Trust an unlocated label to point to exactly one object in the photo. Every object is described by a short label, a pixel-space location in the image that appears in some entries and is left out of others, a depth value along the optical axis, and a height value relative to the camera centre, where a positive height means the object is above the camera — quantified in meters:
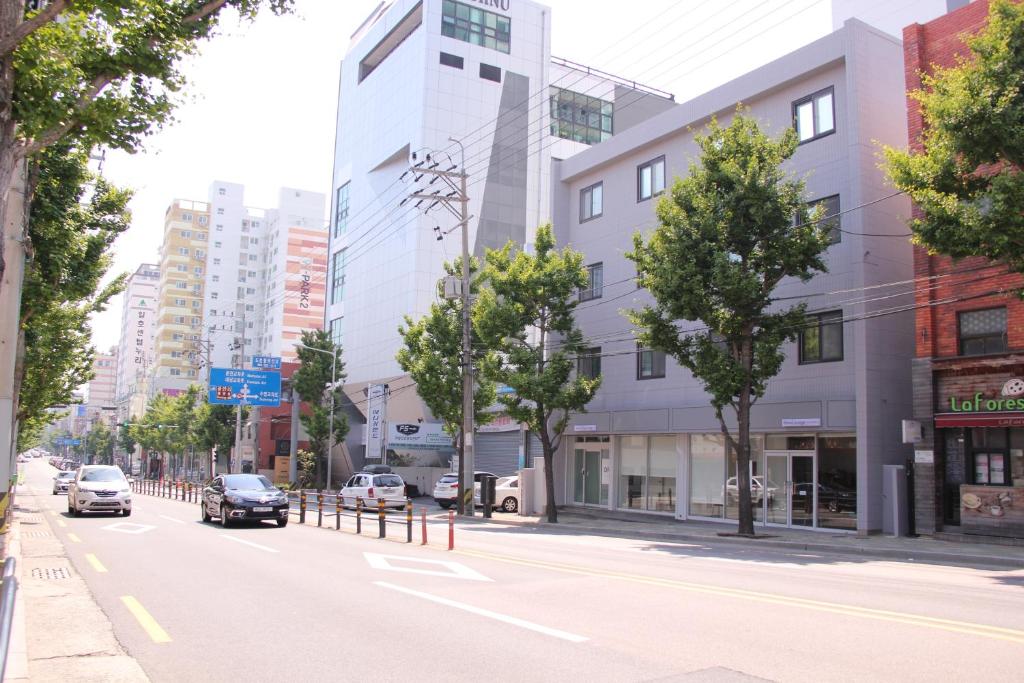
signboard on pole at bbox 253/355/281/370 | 45.67 +3.96
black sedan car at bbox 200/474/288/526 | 21.39 -1.96
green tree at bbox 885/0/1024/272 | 14.20 +5.54
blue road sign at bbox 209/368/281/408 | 42.97 +2.36
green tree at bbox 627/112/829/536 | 19.98 +4.74
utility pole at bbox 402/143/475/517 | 27.16 +2.34
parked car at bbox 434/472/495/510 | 34.81 -2.43
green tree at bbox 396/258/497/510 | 31.97 +2.64
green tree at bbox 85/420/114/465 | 127.31 -2.93
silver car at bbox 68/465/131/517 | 25.33 -2.19
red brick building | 18.53 +1.53
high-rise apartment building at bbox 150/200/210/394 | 117.44 +20.95
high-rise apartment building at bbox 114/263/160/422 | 142.38 +18.49
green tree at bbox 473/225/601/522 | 26.86 +3.70
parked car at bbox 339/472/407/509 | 32.06 -2.37
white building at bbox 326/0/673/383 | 55.62 +22.63
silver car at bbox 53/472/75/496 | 48.19 -3.62
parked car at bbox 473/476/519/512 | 33.00 -2.58
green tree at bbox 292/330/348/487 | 50.09 +2.97
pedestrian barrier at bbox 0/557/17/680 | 3.84 -0.95
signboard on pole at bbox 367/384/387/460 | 45.16 +0.55
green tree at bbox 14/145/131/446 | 16.42 +4.16
